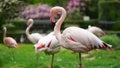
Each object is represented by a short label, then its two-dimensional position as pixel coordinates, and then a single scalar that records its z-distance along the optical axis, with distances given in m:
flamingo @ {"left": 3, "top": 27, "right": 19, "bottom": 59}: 15.07
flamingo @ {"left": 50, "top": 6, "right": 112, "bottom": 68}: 8.66
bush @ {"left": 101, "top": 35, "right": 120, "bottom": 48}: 17.81
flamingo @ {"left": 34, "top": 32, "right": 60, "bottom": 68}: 10.34
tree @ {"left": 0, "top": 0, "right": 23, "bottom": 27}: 17.34
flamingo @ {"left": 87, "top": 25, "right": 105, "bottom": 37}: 16.41
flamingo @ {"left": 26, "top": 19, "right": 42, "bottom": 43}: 16.43
